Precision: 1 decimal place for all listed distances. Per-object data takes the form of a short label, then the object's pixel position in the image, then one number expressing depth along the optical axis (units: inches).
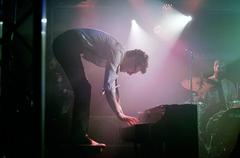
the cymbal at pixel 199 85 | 314.0
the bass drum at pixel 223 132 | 259.0
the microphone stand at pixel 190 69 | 306.7
